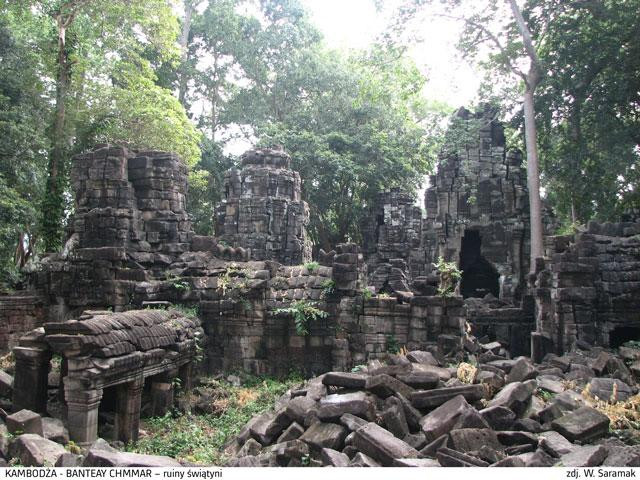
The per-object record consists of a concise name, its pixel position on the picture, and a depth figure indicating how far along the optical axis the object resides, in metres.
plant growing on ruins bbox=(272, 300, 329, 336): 12.21
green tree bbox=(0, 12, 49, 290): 18.14
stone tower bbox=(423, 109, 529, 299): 20.36
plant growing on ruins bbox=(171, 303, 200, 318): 12.03
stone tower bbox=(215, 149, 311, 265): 21.78
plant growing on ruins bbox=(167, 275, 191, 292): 12.80
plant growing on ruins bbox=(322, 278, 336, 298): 12.44
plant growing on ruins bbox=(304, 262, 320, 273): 13.31
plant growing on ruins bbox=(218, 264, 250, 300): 12.56
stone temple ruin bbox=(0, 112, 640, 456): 10.23
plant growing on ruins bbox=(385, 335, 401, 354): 11.87
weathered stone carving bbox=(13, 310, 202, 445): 7.91
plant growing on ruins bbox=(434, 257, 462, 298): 11.75
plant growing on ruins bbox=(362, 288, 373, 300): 12.11
